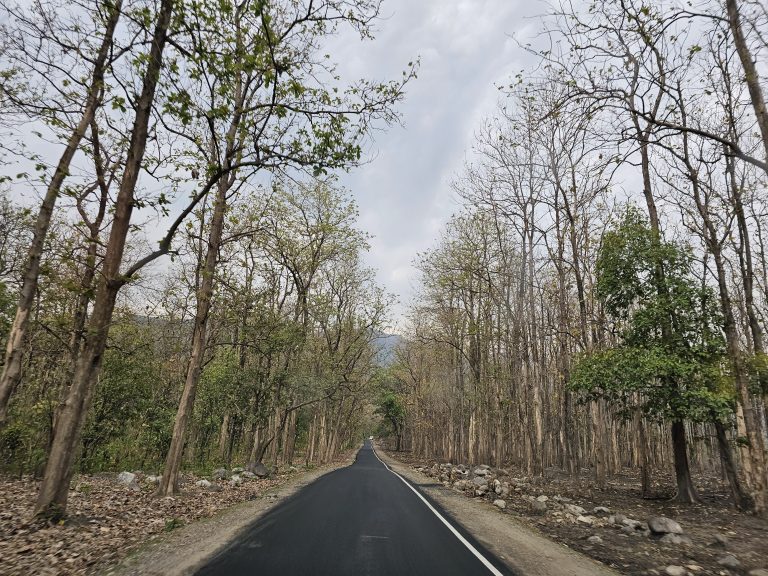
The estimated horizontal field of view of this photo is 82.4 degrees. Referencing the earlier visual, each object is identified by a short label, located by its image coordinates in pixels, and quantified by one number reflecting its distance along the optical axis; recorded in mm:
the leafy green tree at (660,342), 13023
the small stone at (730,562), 7661
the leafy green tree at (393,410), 66706
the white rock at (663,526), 9859
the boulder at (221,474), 18556
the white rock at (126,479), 14309
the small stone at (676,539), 9266
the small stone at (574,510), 12656
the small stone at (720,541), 9152
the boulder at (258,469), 21203
